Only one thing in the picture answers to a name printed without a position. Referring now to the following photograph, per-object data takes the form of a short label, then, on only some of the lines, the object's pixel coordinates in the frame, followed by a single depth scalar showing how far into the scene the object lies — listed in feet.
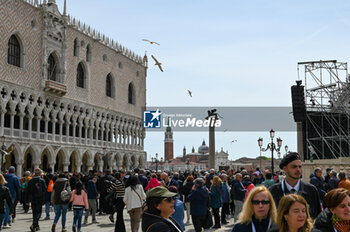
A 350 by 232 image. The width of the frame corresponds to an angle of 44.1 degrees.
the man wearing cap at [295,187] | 12.20
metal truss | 96.89
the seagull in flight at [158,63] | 110.83
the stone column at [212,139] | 88.55
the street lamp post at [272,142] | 72.07
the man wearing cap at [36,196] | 30.63
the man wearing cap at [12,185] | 30.83
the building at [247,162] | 391.65
